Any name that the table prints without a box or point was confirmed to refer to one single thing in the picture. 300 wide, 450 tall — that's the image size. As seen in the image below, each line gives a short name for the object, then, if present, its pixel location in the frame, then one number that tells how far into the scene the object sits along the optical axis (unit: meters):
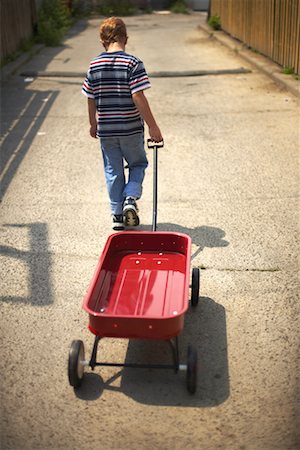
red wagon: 3.26
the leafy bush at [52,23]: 16.66
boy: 4.61
